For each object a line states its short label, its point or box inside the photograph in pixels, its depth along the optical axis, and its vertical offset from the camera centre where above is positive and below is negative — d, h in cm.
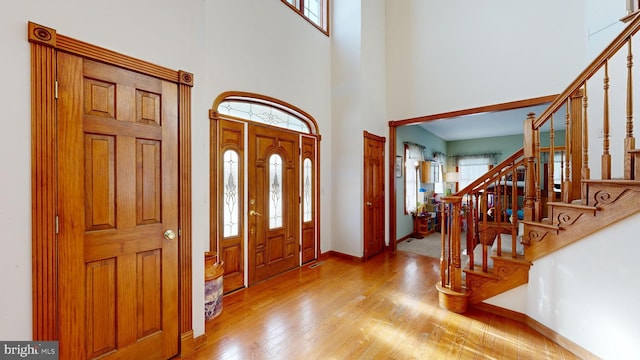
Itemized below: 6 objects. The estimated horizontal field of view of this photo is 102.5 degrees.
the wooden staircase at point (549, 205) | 179 -22
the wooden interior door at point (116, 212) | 151 -20
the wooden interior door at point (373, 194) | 443 -27
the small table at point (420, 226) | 622 -114
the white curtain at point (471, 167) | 827 +38
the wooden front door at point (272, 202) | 338 -31
